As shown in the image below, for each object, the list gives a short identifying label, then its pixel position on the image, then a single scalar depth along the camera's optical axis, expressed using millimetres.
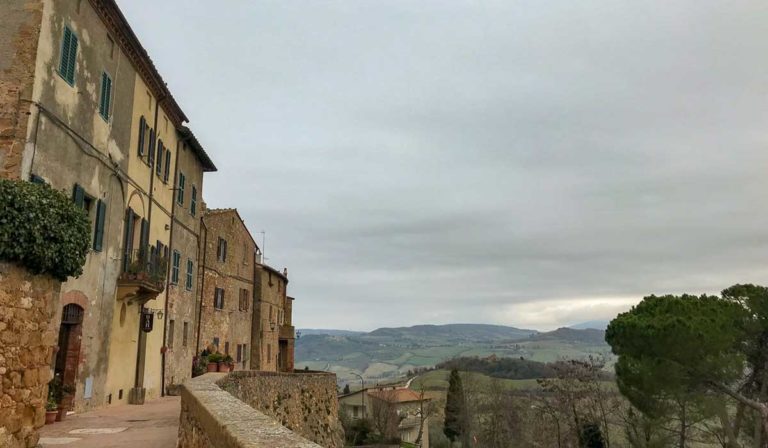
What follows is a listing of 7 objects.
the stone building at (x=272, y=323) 36681
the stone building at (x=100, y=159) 10758
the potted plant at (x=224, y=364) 25094
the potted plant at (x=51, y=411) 11281
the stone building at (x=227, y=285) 28755
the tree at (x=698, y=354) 23391
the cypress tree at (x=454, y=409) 61656
